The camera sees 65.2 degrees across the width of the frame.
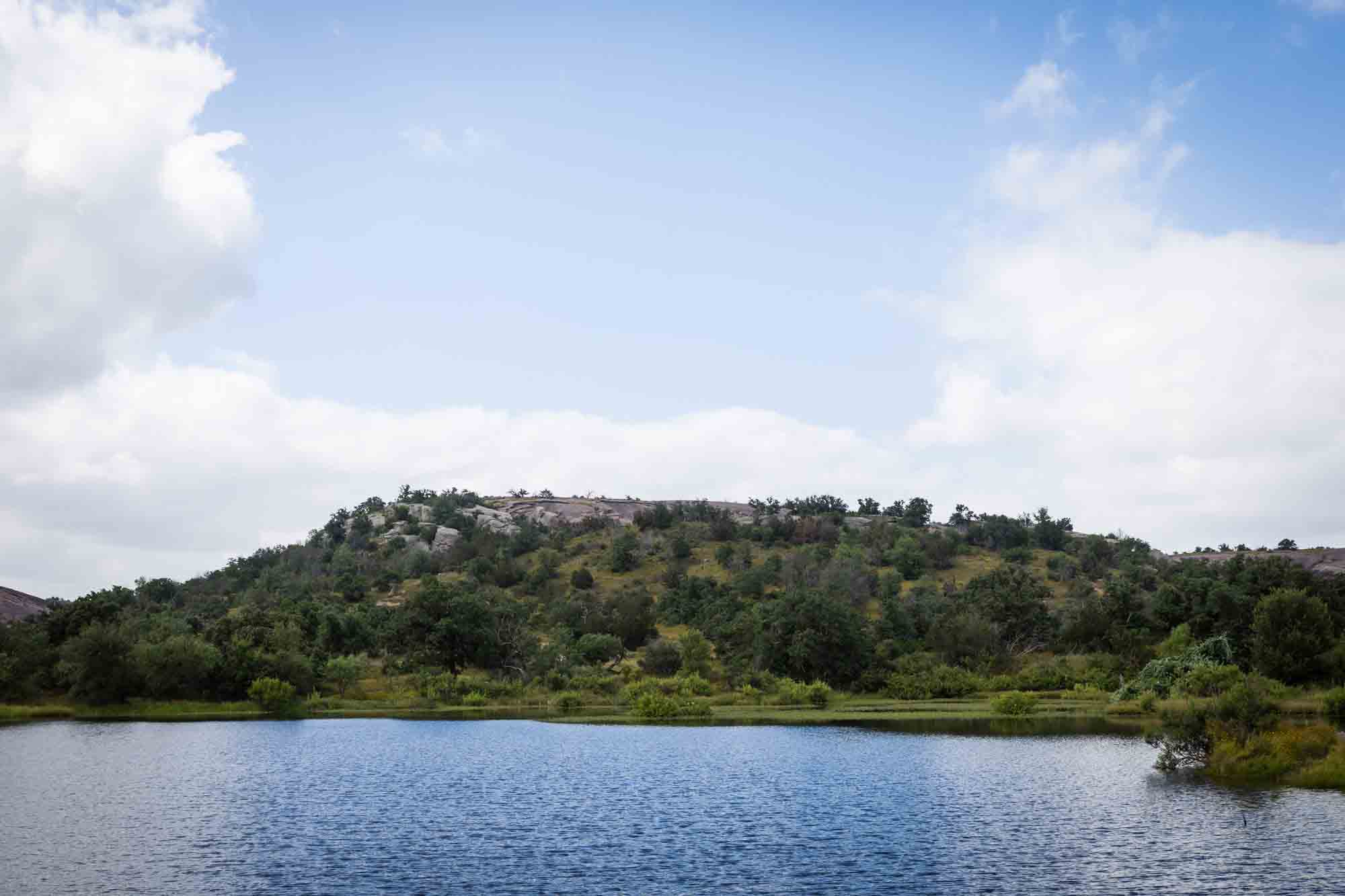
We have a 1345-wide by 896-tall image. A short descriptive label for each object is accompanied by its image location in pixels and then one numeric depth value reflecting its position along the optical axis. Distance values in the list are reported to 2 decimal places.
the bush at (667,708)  102.12
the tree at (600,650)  132.25
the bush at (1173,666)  91.81
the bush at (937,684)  113.62
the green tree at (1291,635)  92.69
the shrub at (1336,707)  71.38
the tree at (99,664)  104.50
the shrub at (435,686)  116.50
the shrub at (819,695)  109.62
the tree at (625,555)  191.62
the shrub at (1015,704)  94.69
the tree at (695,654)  123.00
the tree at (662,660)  126.12
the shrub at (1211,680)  76.56
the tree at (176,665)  106.75
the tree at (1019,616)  132.88
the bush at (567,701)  110.94
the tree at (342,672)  116.94
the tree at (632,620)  145.00
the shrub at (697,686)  113.69
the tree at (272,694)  107.50
